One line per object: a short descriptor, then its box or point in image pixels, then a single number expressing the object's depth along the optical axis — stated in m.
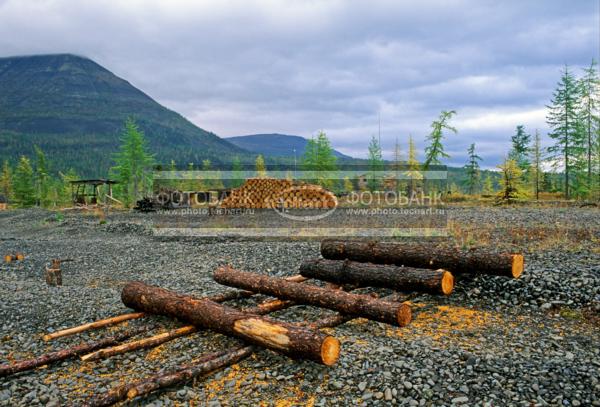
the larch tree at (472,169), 64.12
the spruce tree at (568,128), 41.47
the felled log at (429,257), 8.14
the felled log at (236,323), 5.18
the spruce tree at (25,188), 59.28
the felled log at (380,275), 7.91
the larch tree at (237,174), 77.28
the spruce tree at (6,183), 81.94
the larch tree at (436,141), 38.97
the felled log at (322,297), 6.51
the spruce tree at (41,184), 63.25
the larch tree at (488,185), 73.94
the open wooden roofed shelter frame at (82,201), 40.94
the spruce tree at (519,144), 64.50
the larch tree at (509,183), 31.58
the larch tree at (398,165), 54.72
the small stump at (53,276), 10.88
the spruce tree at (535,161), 47.33
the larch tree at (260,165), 71.11
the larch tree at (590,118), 41.12
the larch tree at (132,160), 53.82
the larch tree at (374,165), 67.50
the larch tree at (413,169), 47.63
